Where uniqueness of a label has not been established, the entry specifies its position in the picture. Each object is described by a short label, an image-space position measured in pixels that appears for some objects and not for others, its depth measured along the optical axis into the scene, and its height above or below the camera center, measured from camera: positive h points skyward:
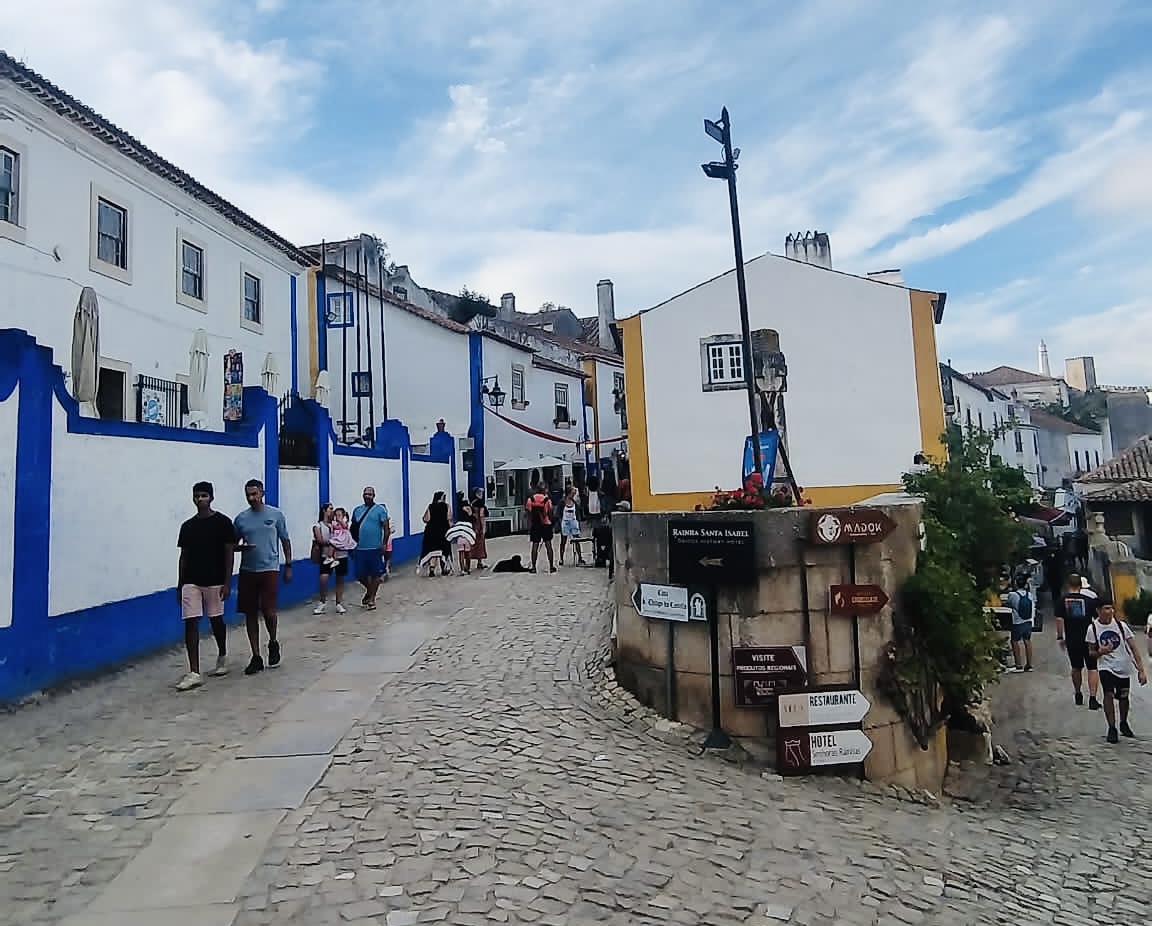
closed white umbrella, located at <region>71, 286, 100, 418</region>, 9.81 +2.35
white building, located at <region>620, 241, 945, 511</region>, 19.62 +3.16
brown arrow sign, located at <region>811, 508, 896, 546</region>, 6.68 -0.09
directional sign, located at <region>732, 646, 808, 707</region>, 6.63 -1.20
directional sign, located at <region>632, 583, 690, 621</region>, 6.91 -0.65
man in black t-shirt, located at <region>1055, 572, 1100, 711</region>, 12.23 -1.69
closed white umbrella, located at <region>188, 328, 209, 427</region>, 15.97 +3.21
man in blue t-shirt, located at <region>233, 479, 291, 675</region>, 7.98 -0.21
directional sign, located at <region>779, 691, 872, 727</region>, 6.57 -1.49
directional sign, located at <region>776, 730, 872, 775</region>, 6.48 -1.78
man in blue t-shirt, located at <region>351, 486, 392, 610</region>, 11.42 -0.08
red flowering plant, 7.32 +0.18
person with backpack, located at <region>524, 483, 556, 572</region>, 14.47 +0.15
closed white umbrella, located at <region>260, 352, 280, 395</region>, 20.06 +3.90
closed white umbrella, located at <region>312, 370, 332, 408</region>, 21.84 +3.82
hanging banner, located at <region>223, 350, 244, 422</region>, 17.81 +3.60
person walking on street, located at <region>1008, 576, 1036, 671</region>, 15.05 -2.04
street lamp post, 8.55 +3.48
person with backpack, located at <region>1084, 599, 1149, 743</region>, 10.38 -1.92
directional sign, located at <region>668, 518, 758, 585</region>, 6.71 -0.26
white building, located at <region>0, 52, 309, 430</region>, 12.76 +5.28
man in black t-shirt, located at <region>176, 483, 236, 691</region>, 7.34 -0.23
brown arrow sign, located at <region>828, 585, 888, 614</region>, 6.76 -0.67
